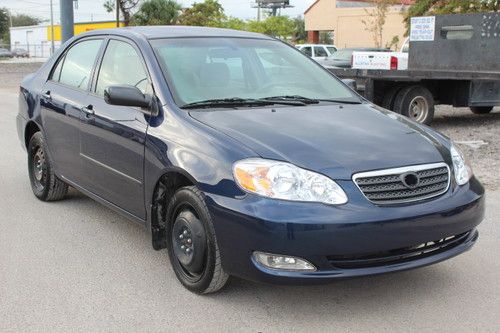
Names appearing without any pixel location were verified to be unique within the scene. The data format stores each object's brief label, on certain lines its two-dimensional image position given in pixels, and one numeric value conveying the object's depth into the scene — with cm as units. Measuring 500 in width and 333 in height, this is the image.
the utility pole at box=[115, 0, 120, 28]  3012
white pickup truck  1805
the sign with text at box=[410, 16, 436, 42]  1209
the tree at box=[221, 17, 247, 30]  4217
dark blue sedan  338
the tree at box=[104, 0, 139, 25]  3030
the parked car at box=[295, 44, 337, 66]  3044
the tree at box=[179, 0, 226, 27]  3831
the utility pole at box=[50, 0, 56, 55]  6344
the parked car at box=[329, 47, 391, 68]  2317
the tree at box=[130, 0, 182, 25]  3631
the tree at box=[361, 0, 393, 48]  3997
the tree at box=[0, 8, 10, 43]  9688
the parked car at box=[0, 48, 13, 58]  6668
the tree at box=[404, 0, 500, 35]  2417
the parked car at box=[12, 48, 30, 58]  7458
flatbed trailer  1052
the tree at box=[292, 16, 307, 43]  7201
